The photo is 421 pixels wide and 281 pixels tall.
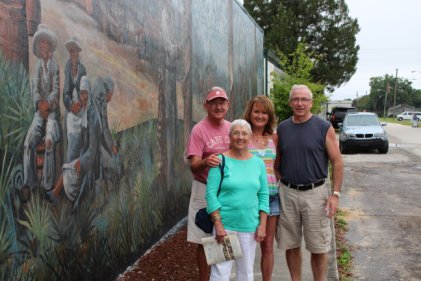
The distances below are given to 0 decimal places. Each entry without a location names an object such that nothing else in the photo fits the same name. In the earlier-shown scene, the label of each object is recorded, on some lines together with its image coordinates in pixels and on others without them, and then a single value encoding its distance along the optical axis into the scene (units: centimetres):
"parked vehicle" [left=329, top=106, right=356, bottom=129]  3375
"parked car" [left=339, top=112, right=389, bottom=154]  1628
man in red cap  349
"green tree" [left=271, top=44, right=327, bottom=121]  1748
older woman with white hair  315
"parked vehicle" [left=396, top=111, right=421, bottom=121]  7788
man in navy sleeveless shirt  370
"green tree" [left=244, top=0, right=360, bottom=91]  3659
